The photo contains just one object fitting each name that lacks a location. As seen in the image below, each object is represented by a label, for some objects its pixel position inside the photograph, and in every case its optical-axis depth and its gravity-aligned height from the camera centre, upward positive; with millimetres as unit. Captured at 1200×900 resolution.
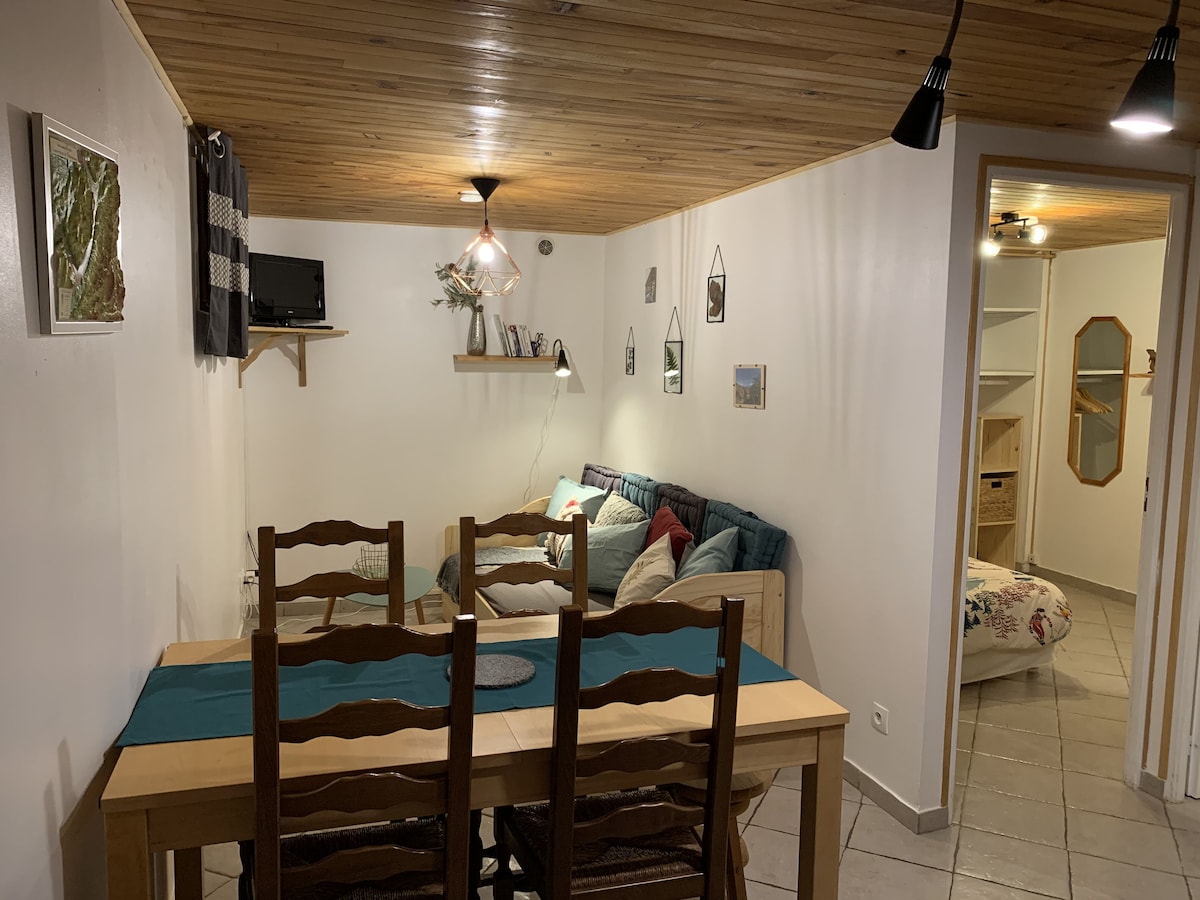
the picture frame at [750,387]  3998 -115
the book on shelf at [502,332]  5746 +172
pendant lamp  4219 +508
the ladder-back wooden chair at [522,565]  2781 -660
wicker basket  6262 -945
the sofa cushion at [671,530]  4133 -806
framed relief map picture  1399 +214
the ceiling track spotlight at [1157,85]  1655 +525
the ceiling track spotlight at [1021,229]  4773 +775
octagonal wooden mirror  5789 -227
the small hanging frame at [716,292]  4348 +341
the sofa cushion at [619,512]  4715 -820
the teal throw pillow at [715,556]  3690 -819
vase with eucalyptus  5605 +343
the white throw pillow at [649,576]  3826 -935
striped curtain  3020 +373
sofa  3624 -906
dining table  1659 -828
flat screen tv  4957 +374
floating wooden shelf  5662 -34
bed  4195 -1231
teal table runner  1936 -791
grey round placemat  2154 -782
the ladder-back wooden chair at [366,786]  1607 -817
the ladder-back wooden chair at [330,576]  2604 -658
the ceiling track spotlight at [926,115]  1784 +509
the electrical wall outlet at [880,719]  3213 -1292
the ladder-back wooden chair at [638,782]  1813 -910
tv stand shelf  5102 +110
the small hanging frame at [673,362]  4834 -7
